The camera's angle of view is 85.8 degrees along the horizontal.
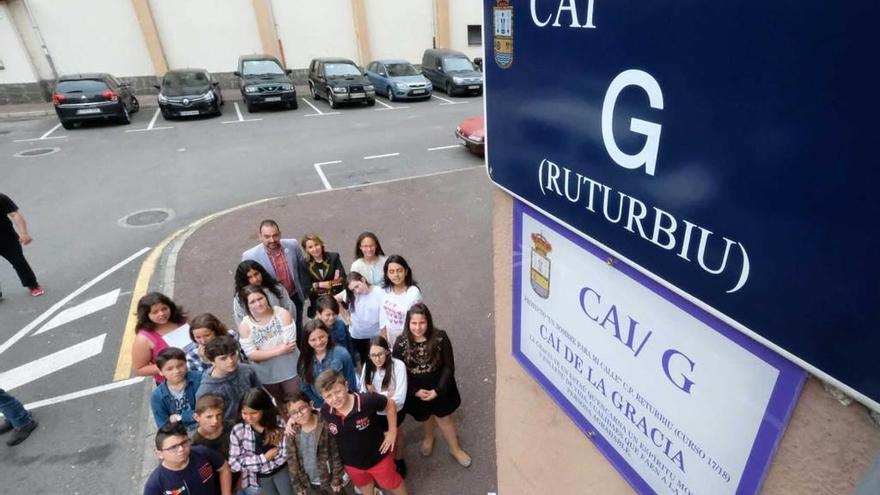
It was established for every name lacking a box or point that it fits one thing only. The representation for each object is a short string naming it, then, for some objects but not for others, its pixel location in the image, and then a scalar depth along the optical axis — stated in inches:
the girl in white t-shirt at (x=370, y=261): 170.6
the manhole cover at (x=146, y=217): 325.4
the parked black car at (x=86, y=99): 550.0
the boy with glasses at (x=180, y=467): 108.7
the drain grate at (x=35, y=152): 482.0
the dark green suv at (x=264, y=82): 619.2
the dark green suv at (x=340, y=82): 644.1
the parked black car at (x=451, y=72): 710.5
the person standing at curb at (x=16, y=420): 156.6
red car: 430.3
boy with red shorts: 116.8
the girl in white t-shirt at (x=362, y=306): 159.8
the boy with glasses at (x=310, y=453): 120.6
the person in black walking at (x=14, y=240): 226.4
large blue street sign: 27.2
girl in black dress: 135.8
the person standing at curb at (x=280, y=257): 171.0
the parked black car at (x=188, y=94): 583.5
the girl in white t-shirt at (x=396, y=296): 152.0
